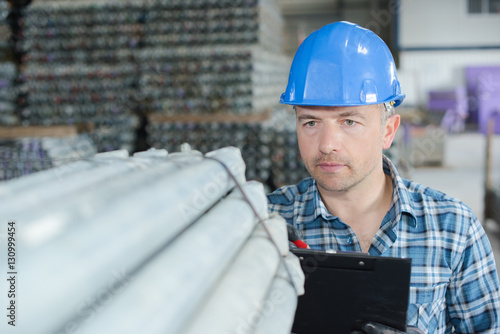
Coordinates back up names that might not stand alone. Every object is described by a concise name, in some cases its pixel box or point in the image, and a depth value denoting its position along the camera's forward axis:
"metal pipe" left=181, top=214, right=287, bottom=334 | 0.53
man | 1.40
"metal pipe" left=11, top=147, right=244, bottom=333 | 0.38
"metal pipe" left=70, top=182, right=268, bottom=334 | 0.43
